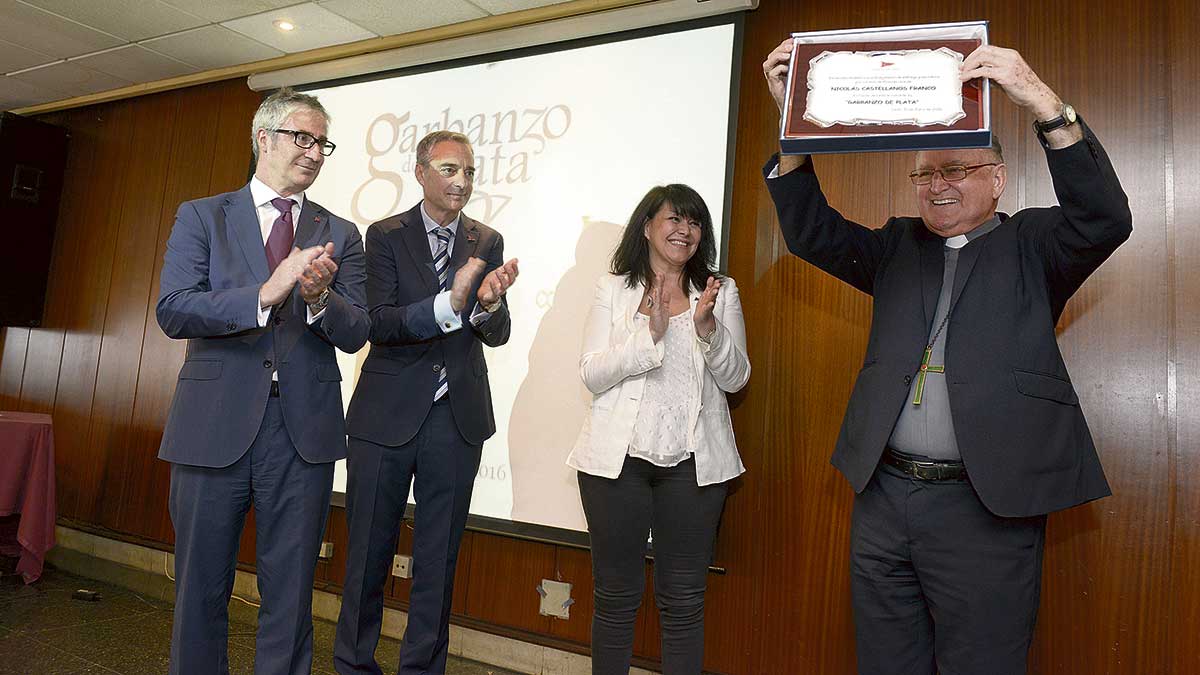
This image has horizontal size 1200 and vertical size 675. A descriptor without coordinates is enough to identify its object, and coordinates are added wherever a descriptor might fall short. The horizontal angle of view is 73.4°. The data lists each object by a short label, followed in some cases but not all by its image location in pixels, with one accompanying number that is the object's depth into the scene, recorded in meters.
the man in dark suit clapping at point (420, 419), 2.35
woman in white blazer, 2.31
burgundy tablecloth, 3.87
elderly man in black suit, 1.63
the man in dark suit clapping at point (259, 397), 1.89
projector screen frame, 3.00
